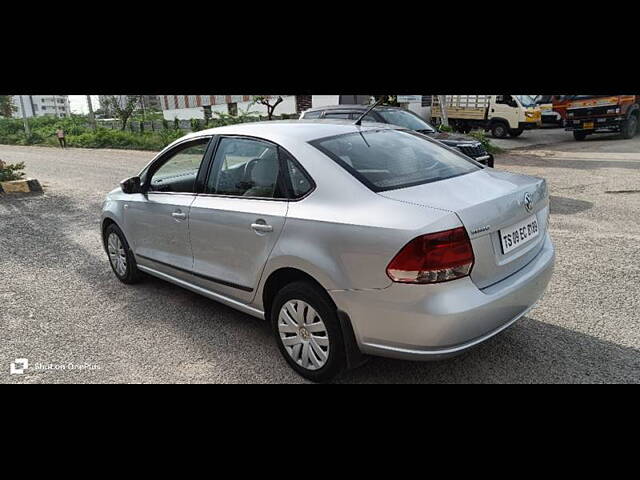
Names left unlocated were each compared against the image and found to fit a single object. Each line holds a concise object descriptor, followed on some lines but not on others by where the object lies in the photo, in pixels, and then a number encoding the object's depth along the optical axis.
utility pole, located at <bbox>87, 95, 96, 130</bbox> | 32.34
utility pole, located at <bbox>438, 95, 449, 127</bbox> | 16.12
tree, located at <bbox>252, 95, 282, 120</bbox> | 20.80
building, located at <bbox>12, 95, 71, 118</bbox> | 105.86
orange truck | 16.89
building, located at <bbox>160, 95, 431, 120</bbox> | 23.70
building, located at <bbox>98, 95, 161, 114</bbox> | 29.79
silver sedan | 2.69
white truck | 19.17
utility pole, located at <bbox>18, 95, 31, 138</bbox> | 27.18
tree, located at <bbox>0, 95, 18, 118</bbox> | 24.12
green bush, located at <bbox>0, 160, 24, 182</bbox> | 11.15
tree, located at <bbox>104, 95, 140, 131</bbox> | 27.97
